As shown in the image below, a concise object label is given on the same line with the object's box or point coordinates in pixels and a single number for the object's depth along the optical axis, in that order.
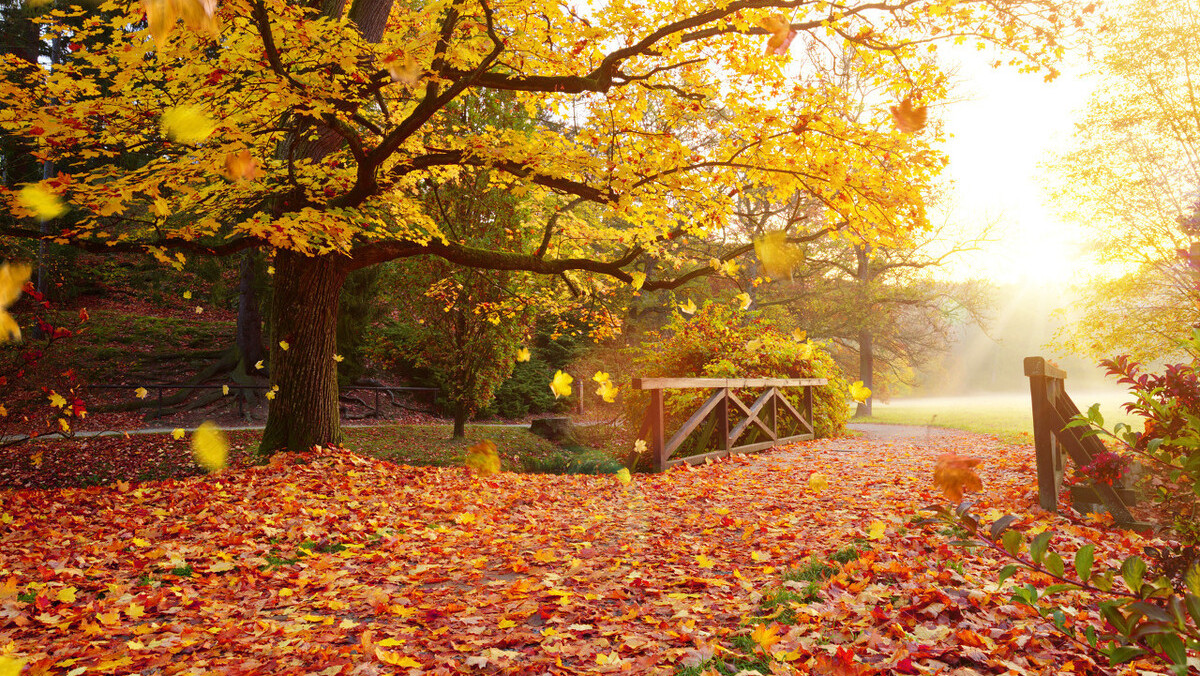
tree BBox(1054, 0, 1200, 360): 12.93
